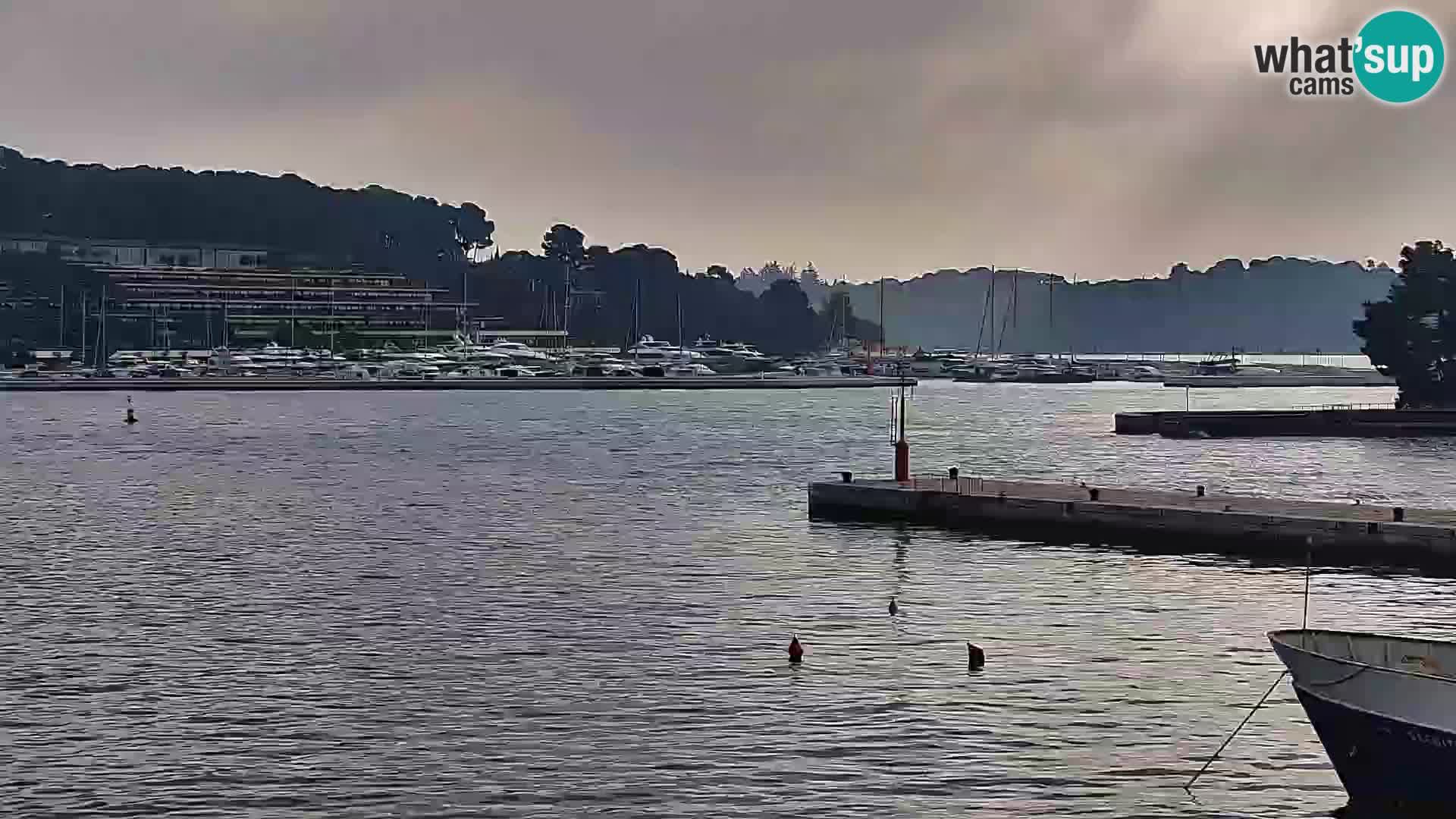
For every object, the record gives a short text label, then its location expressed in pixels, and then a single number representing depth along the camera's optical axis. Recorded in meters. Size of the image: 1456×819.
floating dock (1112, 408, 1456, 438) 113.25
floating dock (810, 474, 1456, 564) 46.97
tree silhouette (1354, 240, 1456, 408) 116.88
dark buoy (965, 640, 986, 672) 33.72
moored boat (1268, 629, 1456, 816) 22.30
